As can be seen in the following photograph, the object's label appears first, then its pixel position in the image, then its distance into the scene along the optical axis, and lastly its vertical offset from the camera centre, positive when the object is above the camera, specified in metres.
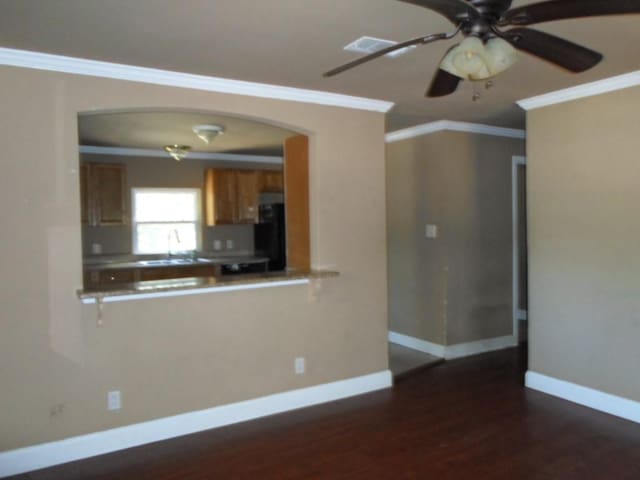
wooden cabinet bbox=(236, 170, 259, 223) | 6.65 +0.42
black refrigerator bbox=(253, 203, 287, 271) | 6.61 -0.08
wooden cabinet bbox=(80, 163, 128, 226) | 5.72 +0.42
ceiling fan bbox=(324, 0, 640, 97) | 1.50 +0.63
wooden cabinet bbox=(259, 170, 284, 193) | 6.83 +0.63
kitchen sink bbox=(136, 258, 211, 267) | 5.96 -0.40
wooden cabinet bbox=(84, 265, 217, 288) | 5.50 -0.50
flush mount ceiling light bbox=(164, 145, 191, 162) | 5.45 +0.86
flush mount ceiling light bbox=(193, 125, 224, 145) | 4.52 +0.89
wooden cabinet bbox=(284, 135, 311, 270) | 3.94 +0.21
